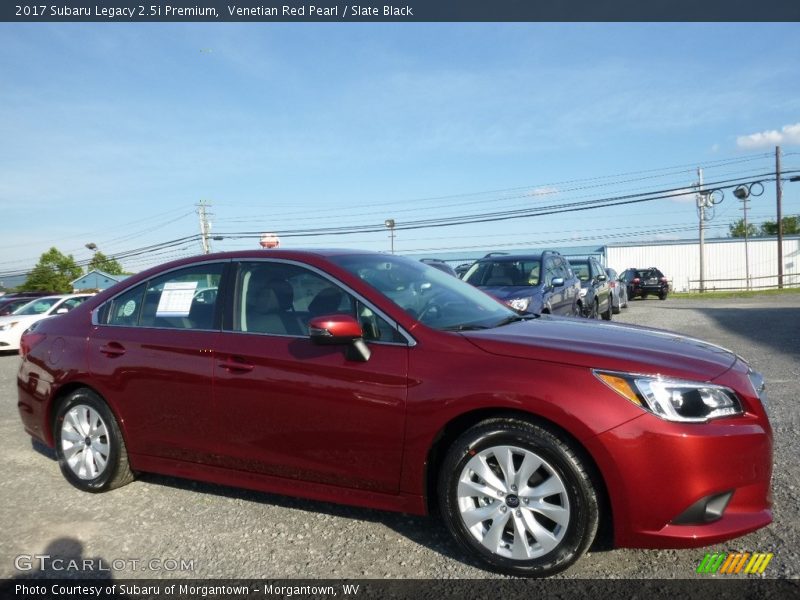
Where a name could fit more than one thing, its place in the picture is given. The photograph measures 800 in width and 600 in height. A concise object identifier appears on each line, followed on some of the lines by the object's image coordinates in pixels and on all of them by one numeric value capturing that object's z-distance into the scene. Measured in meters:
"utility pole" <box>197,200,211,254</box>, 49.00
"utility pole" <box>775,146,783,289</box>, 36.73
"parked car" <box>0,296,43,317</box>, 16.08
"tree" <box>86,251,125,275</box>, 78.71
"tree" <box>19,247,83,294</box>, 72.62
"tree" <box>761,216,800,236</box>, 85.25
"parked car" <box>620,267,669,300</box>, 28.45
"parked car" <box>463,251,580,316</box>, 9.88
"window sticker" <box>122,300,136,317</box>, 4.37
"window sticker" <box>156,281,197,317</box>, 4.16
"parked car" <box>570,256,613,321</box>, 13.85
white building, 55.50
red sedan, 2.83
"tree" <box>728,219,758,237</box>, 92.53
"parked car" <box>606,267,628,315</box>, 17.81
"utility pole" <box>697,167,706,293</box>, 39.41
